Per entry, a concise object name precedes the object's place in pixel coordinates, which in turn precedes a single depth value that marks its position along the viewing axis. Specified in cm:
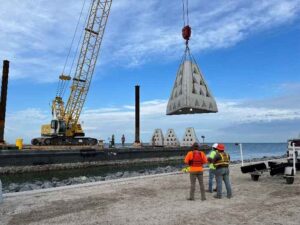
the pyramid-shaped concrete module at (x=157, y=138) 6366
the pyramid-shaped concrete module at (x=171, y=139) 6272
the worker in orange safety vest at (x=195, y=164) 1004
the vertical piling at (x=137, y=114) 5794
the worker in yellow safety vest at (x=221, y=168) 1038
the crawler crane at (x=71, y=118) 4866
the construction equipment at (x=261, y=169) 1416
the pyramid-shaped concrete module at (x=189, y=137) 5878
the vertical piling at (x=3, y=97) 3888
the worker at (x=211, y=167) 1057
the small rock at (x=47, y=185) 1622
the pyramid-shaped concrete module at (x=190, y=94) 2222
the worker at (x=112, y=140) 5595
